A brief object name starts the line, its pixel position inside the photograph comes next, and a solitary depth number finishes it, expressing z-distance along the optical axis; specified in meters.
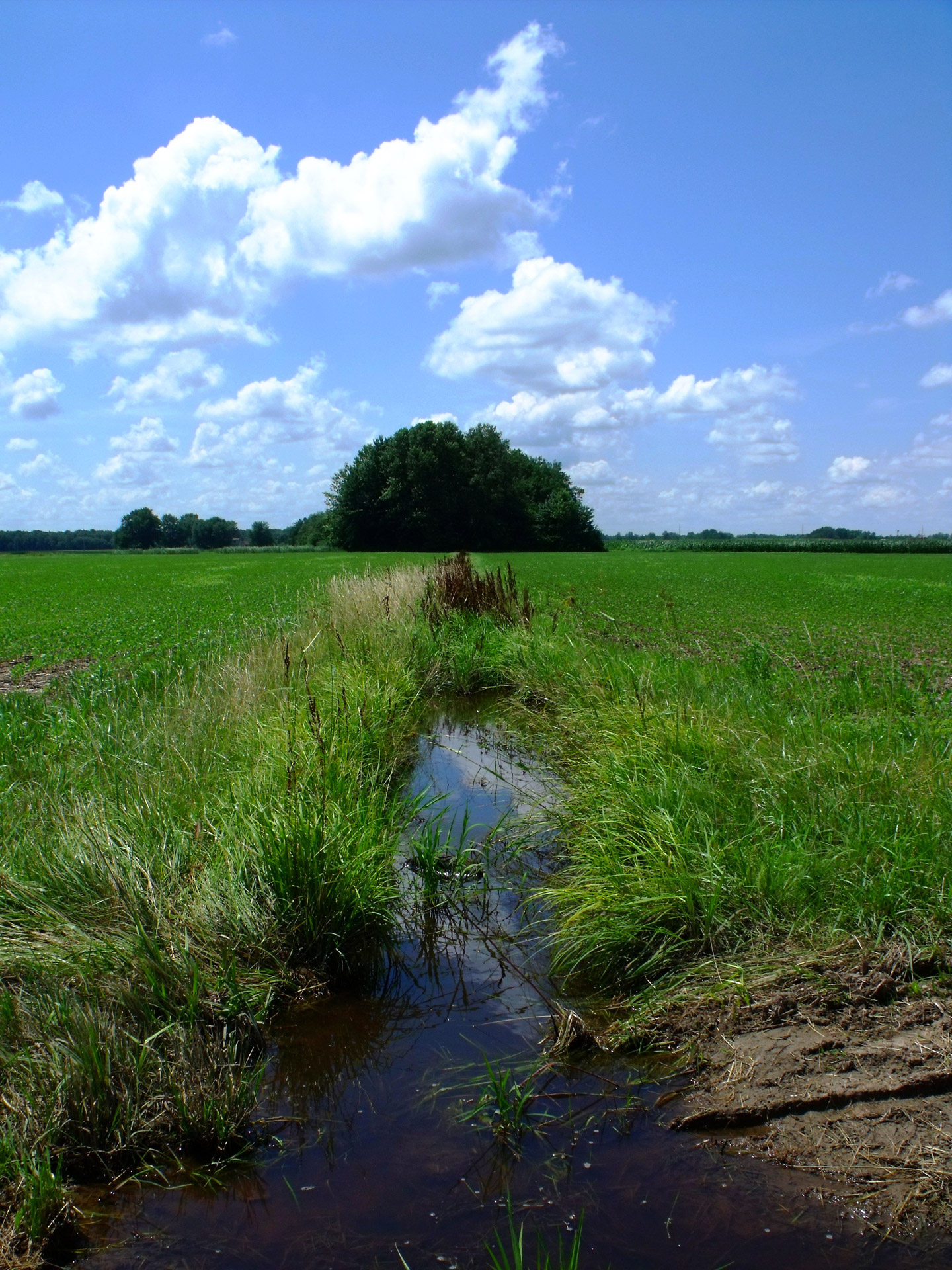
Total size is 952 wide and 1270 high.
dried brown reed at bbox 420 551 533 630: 12.19
